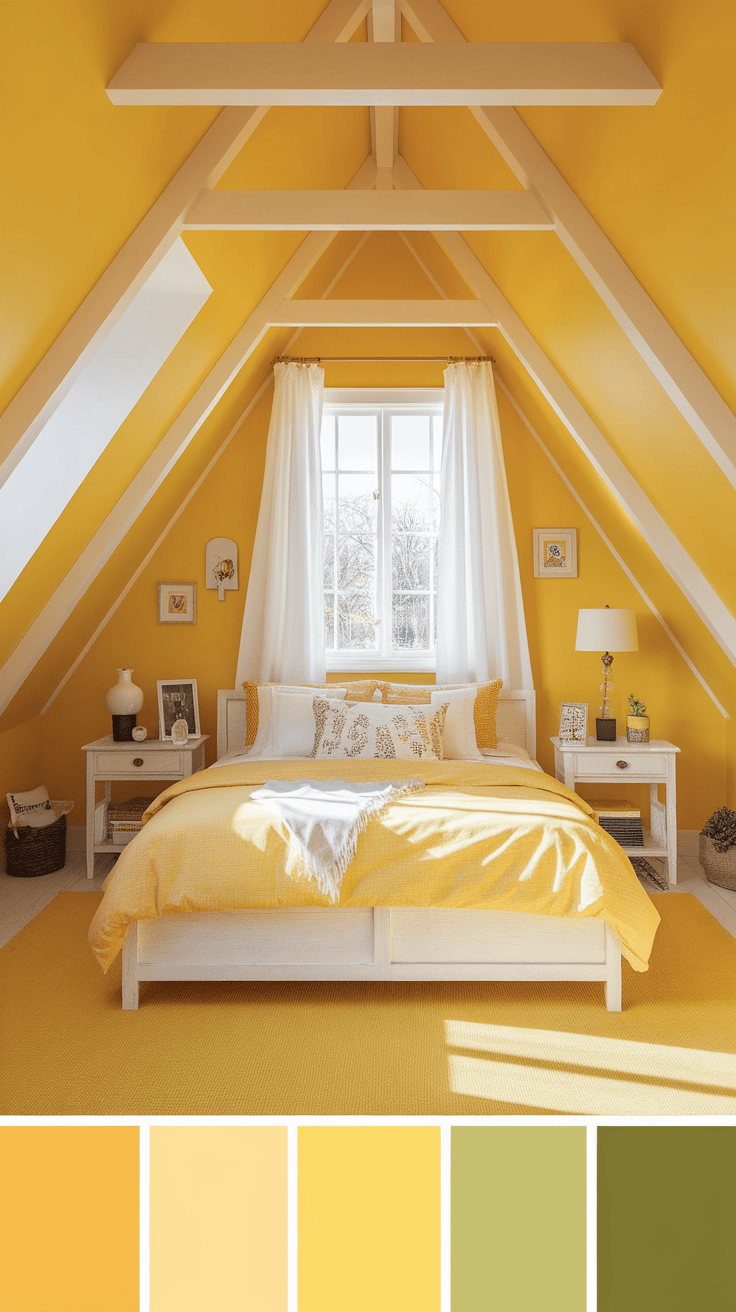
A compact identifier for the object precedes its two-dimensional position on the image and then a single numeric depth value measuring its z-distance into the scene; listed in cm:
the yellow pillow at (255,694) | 400
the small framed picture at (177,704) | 421
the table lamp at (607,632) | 381
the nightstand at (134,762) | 385
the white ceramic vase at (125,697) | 400
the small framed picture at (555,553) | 436
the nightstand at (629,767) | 375
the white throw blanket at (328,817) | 250
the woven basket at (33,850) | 386
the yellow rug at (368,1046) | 211
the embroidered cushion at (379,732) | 356
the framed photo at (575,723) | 395
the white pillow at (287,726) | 380
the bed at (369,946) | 259
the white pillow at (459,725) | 376
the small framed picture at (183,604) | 440
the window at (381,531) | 448
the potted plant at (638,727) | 392
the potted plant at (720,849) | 368
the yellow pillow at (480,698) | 398
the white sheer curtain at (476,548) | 425
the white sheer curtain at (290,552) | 426
